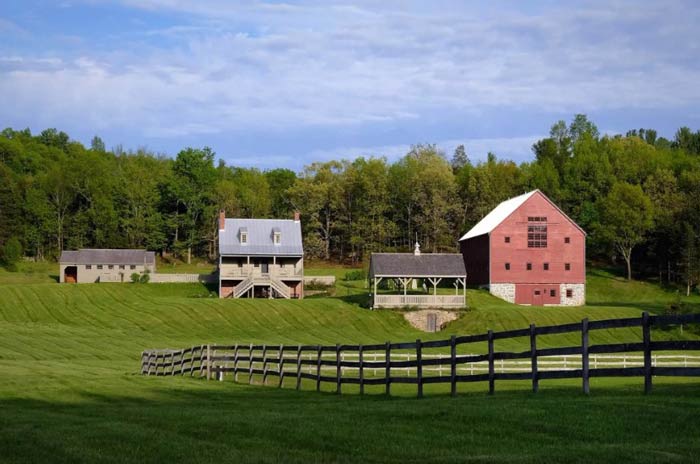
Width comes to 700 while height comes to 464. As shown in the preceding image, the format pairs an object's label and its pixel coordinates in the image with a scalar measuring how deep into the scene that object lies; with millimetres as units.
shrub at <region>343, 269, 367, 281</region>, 91062
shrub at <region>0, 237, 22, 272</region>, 99312
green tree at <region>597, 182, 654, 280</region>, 96938
